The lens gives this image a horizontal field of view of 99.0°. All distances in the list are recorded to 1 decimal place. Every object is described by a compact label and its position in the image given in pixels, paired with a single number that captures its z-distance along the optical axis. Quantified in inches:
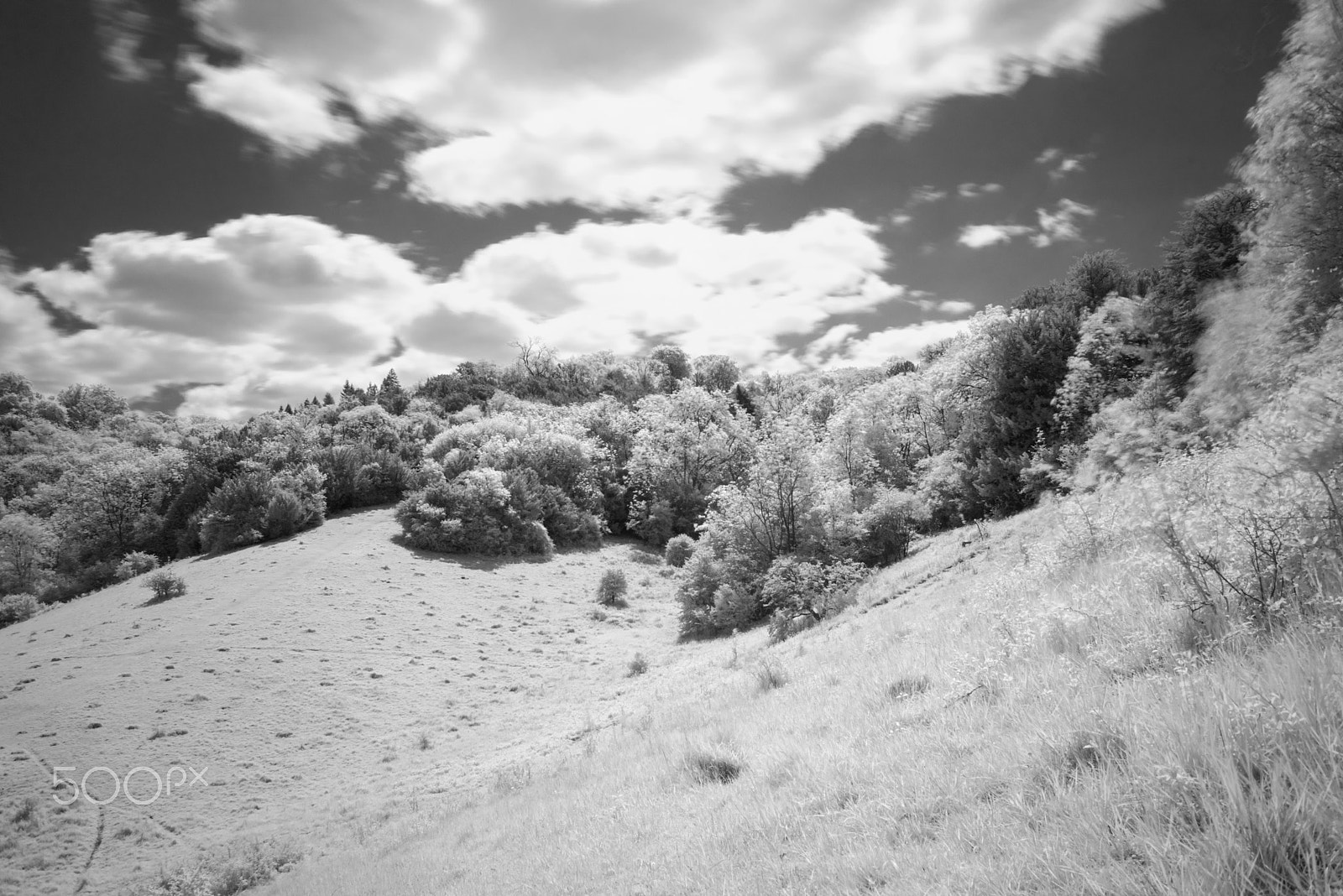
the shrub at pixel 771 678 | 388.8
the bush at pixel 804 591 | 695.1
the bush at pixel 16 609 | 1076.5
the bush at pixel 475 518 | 1321.4
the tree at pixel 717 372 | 3437.5
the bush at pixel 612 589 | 1184.8
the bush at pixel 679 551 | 1443.2
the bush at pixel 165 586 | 977.9
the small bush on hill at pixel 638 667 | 765.0
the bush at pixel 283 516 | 1252.1
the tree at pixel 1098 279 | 1099.9
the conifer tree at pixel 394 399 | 2387.3
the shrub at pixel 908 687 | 240.6
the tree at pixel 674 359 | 3548.2
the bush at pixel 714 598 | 915.4
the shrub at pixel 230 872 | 410.0
